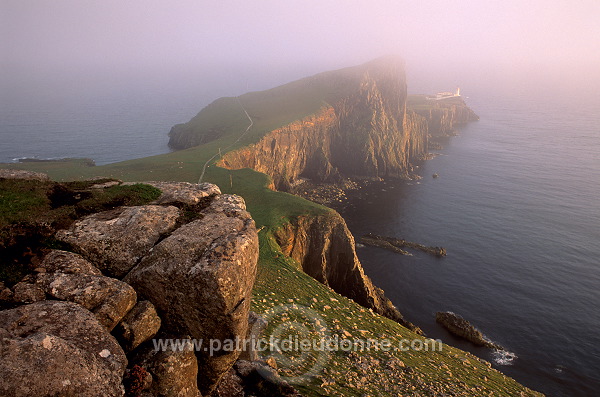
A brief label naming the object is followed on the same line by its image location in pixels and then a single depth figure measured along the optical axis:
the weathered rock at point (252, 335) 14.92
